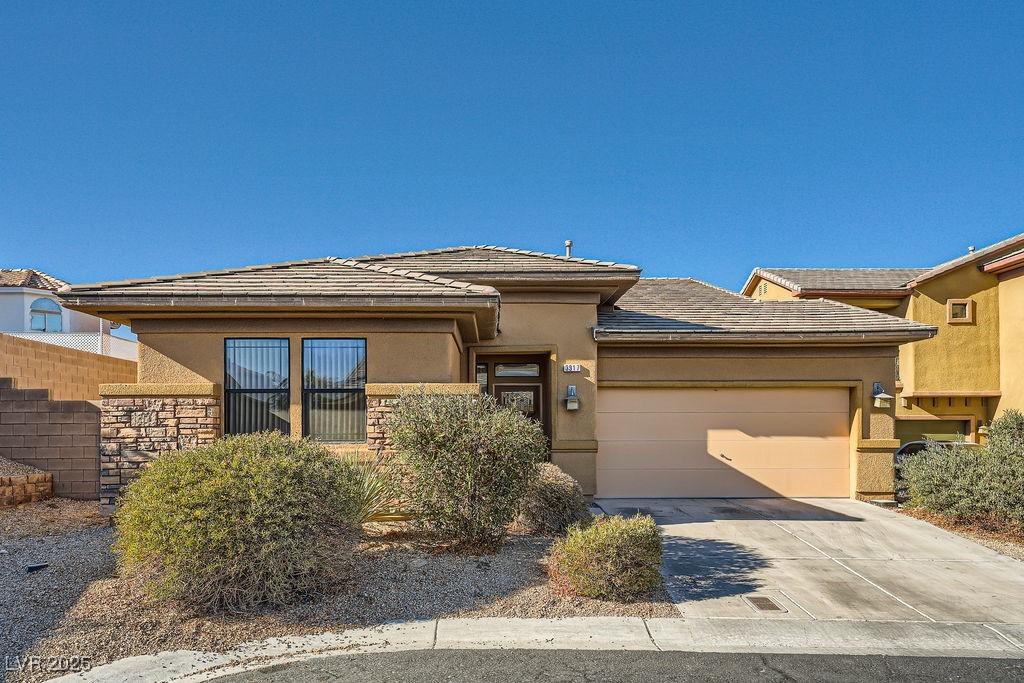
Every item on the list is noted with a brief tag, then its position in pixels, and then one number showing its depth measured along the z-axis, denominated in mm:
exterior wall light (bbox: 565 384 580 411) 11227
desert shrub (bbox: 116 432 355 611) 5359
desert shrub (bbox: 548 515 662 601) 5879
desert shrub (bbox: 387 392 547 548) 7090
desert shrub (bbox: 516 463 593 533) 8211
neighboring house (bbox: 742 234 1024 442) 16062
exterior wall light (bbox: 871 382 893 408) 11361
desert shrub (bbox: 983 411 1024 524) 8727
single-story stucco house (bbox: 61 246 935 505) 11344
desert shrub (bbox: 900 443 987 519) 9172
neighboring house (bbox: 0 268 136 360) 23250
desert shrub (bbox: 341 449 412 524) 6938
